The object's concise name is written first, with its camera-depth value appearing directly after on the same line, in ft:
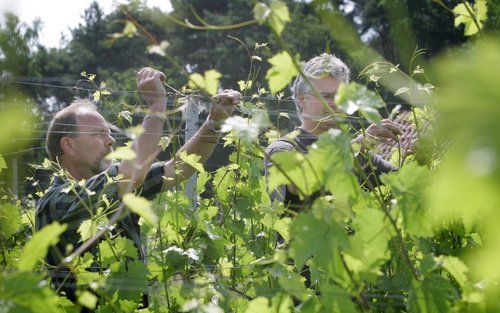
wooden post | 11.88
